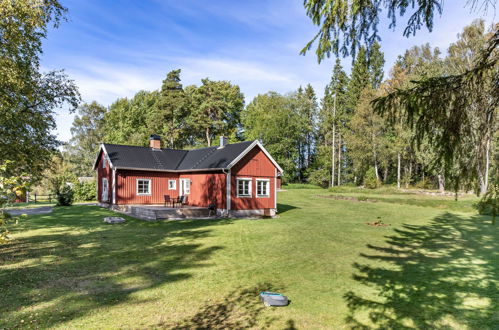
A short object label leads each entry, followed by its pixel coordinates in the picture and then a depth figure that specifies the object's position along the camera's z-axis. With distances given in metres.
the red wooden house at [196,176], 21.50
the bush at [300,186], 48.59
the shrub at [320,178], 50.22
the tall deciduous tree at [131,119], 53.52
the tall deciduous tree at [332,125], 48.12
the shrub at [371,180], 41.44
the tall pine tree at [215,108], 53.32
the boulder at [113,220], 17.96
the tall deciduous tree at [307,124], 57.62
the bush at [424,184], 39.76
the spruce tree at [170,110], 52.62
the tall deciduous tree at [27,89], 11.56
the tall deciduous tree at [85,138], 60.69
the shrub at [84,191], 32.91
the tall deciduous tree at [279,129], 51.06
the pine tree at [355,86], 50.47
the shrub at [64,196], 27.08
